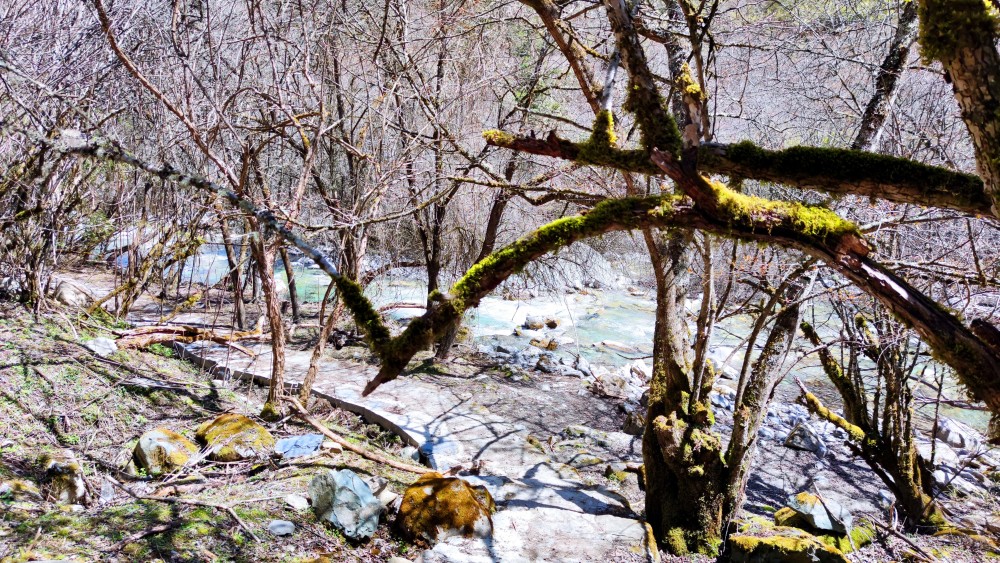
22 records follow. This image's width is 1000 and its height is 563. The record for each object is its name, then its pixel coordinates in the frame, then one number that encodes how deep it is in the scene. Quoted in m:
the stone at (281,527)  4.07
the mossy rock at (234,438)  5.31
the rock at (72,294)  7.93
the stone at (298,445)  5.49
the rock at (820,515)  5.17
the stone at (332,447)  5.66
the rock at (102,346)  6.59
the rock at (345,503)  4.30
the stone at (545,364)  10.87
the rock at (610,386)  9.77
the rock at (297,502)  4.43
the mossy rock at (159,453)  5.00
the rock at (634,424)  7.95
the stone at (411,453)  6.22
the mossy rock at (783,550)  4.36
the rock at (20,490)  3.89
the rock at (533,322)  14.37
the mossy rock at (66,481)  4.19
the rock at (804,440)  8.20
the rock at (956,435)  8.98
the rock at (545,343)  13.07
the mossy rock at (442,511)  4.33
